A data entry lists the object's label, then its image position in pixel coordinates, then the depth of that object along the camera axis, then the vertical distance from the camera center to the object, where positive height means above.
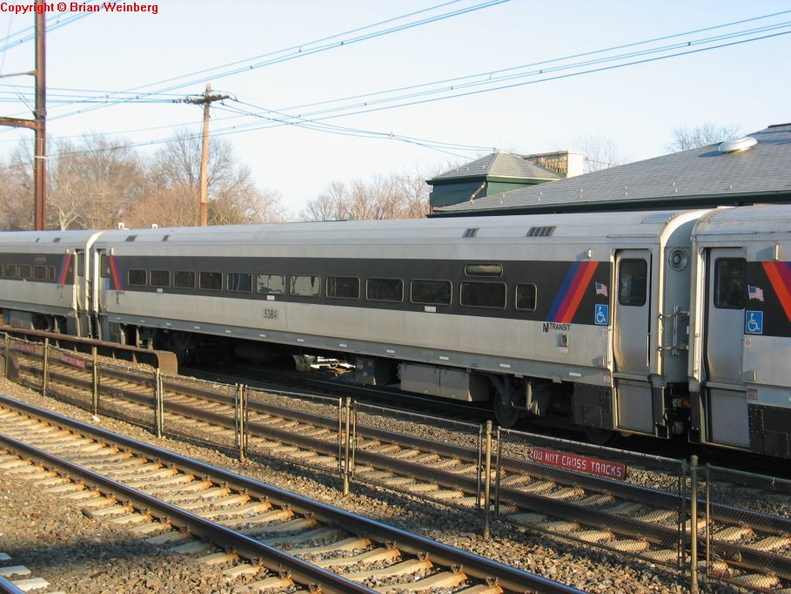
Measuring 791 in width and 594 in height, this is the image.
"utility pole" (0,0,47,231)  28.38 +5.46
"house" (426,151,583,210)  35.94 +4.56
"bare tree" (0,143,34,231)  93.31 +10.57
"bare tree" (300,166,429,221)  71.06 +7.09
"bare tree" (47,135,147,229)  80.50 +10.34
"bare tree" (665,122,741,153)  87.58 +14.63
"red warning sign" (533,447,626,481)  8.55 -1.85
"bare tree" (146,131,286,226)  64.38 +8.61
